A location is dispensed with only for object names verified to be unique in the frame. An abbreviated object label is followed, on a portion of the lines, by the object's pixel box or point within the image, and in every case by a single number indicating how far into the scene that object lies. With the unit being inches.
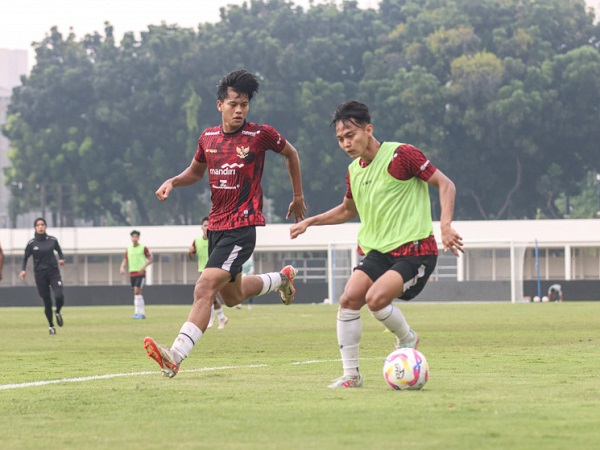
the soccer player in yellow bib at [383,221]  395.5
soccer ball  378.9
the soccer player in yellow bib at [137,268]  1363.2
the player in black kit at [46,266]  971.9
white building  2145.7
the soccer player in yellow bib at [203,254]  1025.6
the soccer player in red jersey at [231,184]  441.4
